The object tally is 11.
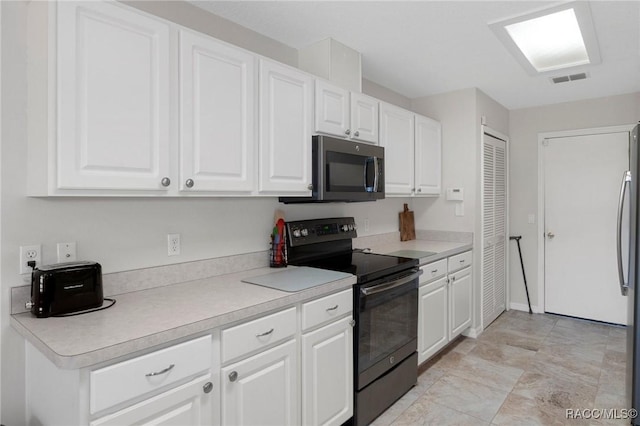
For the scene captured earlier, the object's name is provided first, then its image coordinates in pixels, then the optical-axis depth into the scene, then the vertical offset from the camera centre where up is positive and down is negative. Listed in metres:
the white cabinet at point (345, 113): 2.30 +0.66
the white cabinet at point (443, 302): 2.82 -0.74
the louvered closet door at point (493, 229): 3.81 -0.17
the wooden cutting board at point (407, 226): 3.84 -0.13
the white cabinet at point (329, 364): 1.83 -0.77
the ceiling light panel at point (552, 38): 2.18 +1.17
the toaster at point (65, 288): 1.39 -0.28
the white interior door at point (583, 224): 3.92 -0.12
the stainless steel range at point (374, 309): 2.15 -0.59
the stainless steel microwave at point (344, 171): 2.25 +0.27
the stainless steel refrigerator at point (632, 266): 2.05 -0.30
